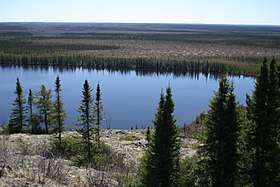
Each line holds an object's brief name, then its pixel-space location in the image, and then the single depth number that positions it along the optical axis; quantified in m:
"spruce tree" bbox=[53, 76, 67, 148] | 38.29
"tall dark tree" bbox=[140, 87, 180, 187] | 22.09
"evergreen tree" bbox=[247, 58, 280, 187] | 20.05
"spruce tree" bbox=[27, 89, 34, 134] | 51.14
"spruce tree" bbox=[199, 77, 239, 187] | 19.70
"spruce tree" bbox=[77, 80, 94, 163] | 32.72
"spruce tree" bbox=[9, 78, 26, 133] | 50.51
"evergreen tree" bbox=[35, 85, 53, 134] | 47.34
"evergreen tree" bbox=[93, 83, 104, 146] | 34.38
